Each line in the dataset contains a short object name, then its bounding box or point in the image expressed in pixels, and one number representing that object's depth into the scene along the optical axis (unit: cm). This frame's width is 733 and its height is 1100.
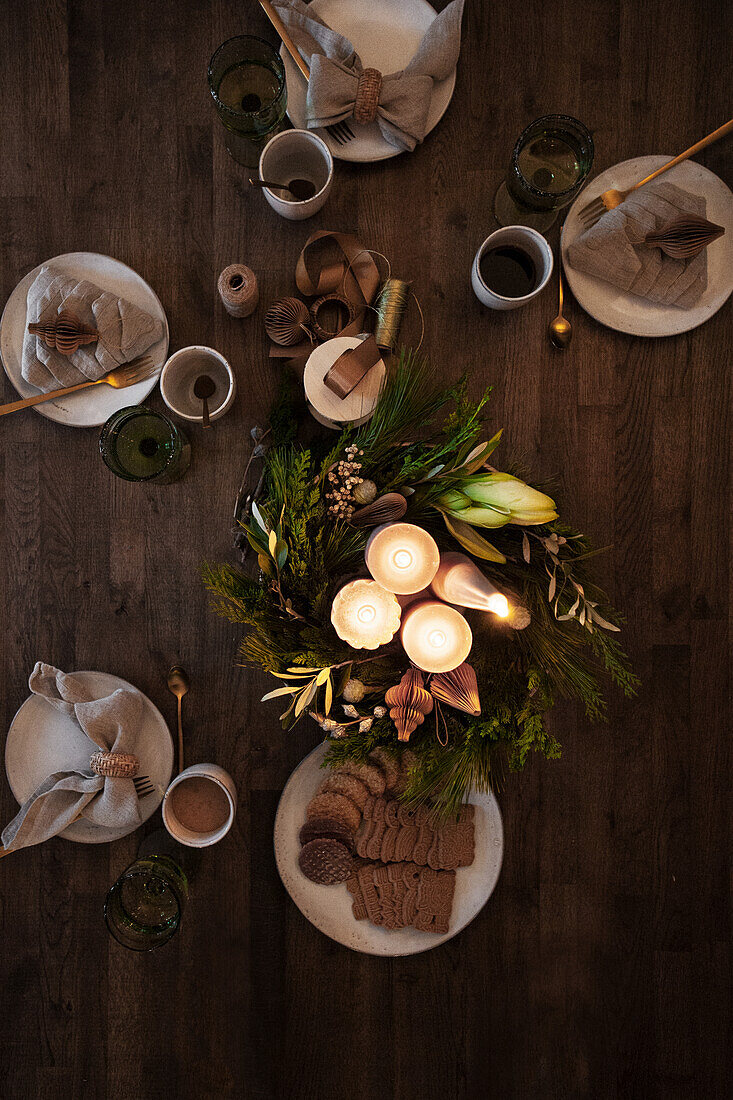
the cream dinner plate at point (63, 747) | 117
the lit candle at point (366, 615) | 81
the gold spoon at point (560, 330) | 117
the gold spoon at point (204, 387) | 118
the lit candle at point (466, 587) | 76
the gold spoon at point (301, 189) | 117
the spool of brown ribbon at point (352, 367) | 102
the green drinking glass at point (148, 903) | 113
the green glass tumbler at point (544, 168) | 110
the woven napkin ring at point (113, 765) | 112
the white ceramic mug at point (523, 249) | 108
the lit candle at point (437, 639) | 80
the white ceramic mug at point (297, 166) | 110
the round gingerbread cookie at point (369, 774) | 112
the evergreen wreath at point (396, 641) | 87
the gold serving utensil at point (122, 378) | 116
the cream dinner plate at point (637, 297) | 114
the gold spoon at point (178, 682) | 122
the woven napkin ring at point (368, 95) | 107
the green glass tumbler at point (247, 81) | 112
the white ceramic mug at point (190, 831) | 110
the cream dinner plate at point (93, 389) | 117
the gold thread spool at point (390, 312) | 109
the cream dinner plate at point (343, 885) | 113
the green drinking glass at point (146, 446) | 113
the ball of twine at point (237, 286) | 113
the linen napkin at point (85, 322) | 113
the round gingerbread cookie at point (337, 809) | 111
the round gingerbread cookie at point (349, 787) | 112
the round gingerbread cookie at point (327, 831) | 110
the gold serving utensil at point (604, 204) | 112
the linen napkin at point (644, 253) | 111
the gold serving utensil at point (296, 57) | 110
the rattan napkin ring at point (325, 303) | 114
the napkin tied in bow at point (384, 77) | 108
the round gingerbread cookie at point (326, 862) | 110
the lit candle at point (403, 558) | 80
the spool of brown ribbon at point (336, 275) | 114
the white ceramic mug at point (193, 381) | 112
